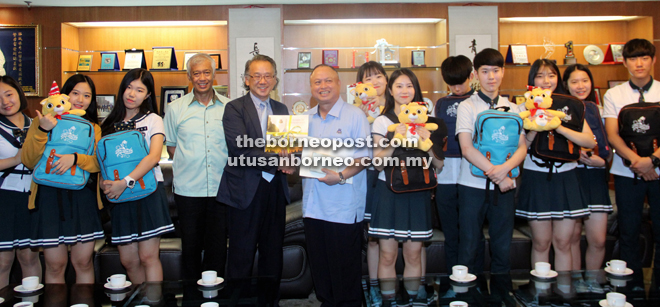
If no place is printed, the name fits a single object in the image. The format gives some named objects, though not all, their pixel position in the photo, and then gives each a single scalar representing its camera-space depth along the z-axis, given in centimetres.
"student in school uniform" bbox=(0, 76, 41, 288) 251
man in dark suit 250
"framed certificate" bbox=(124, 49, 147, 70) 509
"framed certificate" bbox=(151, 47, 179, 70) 514
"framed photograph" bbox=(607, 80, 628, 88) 526
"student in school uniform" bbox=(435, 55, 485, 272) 279
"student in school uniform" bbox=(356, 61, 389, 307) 272
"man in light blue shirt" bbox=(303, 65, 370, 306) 243
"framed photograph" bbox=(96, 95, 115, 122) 513
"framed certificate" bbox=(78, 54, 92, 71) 514
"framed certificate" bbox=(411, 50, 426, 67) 515
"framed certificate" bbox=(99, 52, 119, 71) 512
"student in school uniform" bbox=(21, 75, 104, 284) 239
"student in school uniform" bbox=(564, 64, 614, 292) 277
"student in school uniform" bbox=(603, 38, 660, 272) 284
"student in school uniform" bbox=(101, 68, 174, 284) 252
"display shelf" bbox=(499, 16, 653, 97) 529
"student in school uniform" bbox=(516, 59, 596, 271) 255
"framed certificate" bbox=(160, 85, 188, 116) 510
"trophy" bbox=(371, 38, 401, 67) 505
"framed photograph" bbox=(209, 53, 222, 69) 515
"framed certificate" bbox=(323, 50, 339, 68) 518
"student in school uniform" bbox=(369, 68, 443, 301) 246
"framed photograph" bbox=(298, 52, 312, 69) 516
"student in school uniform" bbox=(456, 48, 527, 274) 249
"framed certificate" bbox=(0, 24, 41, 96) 490
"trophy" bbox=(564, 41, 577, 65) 517
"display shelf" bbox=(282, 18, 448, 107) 516
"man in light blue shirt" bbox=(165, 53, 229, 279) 270
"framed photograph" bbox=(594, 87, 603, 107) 525
